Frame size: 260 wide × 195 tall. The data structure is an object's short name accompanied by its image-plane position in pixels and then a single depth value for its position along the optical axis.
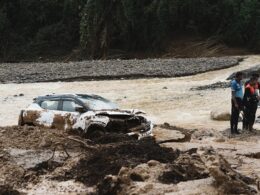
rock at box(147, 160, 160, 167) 10.98
